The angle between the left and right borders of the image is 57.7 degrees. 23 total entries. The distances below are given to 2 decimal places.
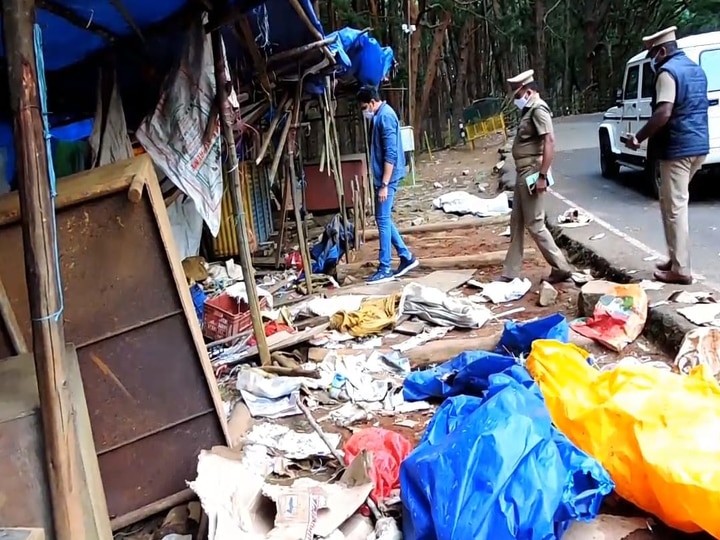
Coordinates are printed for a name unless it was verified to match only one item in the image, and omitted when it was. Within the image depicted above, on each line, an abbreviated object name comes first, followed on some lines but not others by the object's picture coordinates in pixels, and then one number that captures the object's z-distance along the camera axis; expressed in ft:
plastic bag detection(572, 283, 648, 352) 16.10
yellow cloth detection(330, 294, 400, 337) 18.89
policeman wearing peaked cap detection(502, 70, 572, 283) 20.10
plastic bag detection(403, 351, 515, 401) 13.41
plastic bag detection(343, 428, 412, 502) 10.78
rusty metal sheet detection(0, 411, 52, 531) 7.52
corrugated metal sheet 29.84
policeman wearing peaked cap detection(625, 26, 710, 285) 17.39
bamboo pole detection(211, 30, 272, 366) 14.75
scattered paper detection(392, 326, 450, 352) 17.69
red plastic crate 19.03
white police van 27.61
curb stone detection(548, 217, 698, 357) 15.43
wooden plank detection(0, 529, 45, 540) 6.57
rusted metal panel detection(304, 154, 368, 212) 38.37
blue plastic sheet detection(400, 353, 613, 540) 8.42
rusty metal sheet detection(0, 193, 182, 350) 10.46
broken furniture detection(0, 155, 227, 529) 10.50
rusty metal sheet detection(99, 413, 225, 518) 11.23
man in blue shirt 24.70
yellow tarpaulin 8.73
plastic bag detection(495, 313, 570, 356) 15.12
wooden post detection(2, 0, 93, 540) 7.09
